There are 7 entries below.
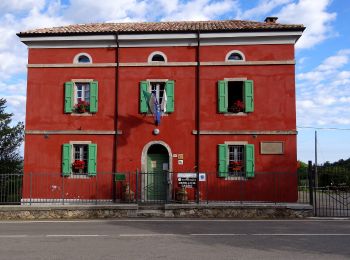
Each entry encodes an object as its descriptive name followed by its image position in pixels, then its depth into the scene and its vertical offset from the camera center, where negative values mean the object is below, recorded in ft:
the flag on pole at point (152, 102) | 63.78 +9.54
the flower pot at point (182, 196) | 62.03 -3.49
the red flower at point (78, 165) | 67.51 +0.65
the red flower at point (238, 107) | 67.26 +9.35
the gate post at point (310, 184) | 56.81 -1.59
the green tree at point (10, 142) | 107.81 +6.57
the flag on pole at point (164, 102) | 66.50 +9.88
